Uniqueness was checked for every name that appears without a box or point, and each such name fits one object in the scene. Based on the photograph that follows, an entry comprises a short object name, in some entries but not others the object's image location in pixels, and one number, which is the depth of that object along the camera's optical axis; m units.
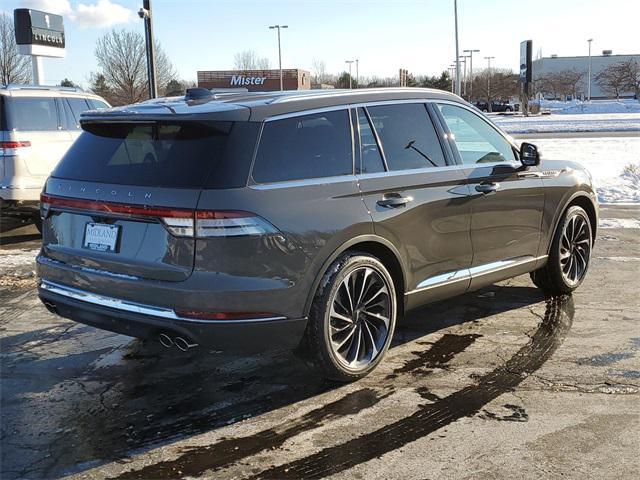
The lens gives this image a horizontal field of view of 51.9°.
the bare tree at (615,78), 80.25
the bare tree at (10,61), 36.91
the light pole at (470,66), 79.74
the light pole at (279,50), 71.82
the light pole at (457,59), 43.87
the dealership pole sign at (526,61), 55.50
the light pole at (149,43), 14.39
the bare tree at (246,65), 80.12
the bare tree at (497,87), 78.38
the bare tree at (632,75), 78.97
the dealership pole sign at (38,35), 17.84
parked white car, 8.66
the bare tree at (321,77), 88.51
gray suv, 3.54
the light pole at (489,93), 67.29
